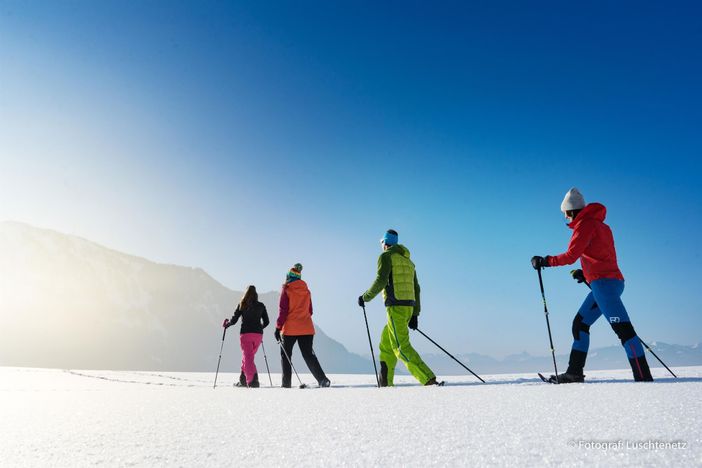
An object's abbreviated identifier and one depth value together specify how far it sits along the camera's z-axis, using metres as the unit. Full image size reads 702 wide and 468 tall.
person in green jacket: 5.76
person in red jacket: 4.67
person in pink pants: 8.73
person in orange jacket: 8.03
